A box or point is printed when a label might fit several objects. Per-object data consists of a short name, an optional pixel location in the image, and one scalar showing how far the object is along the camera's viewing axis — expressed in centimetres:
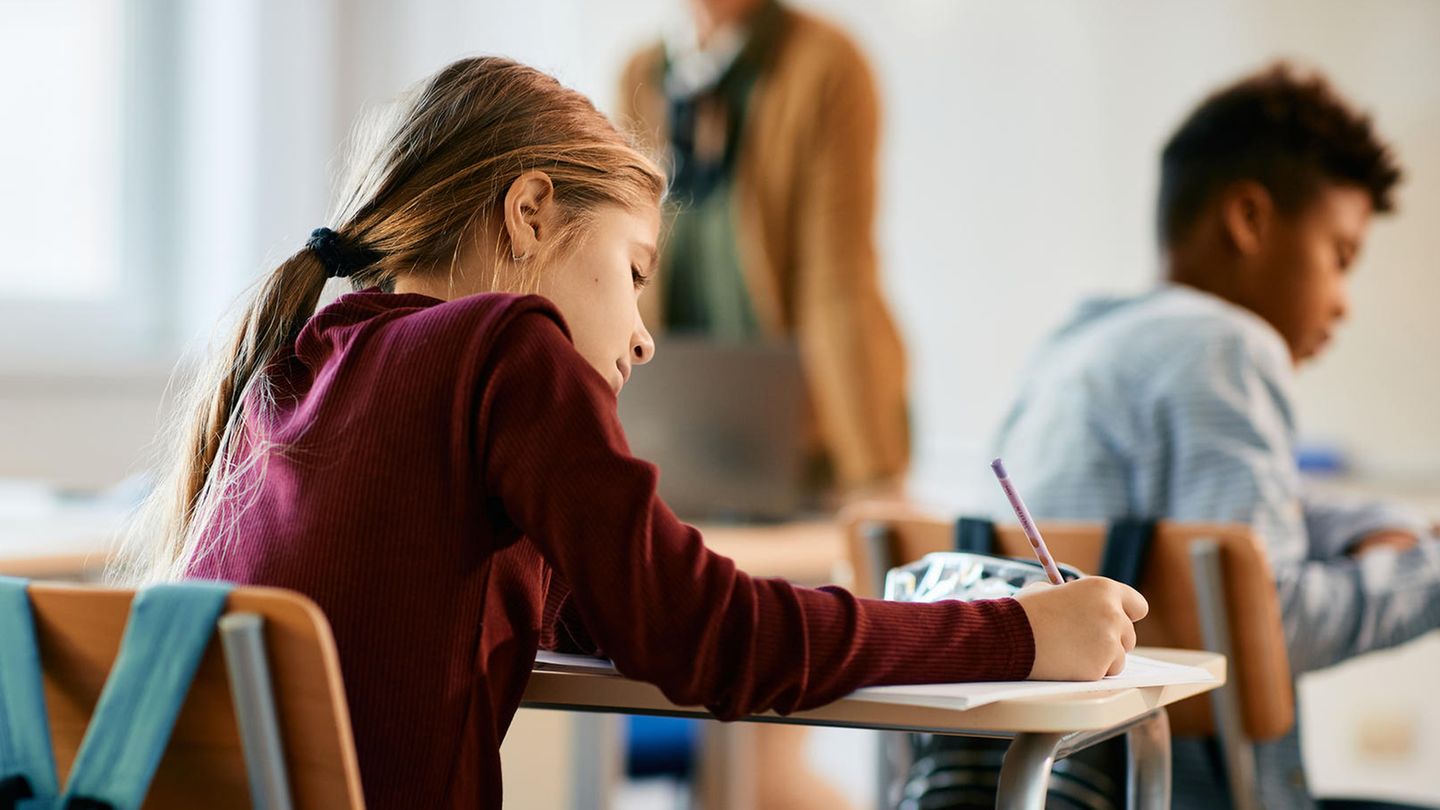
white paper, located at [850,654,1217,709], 191
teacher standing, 511
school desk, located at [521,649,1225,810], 193
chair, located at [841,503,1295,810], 235
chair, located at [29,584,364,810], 181
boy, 254
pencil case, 212
